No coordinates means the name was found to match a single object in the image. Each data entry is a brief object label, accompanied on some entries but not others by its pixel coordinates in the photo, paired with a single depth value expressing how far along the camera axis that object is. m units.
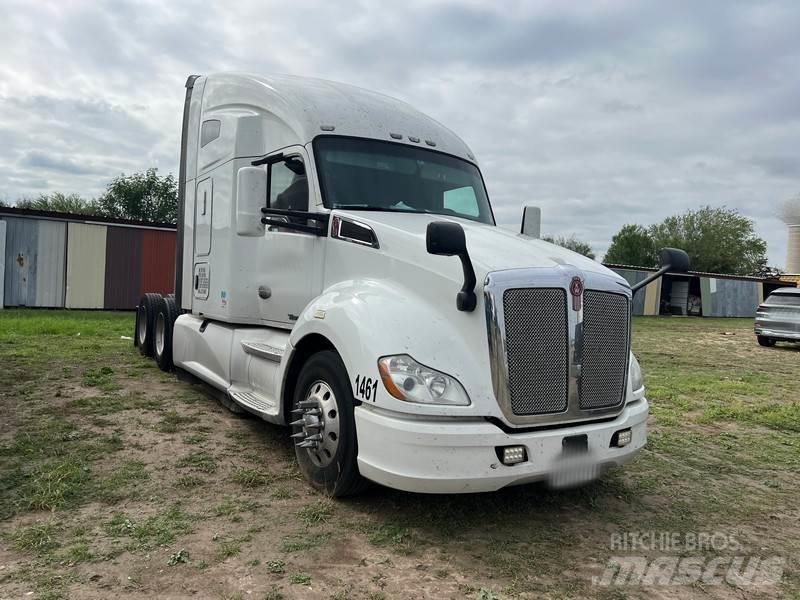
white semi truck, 3.44
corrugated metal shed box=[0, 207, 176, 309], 18.70
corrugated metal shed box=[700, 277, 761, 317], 39.81
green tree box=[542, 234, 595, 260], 63.80
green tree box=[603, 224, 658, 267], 78.94
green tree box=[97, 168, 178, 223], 54.28
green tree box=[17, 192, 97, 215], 52.94
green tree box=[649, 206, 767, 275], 73.25
